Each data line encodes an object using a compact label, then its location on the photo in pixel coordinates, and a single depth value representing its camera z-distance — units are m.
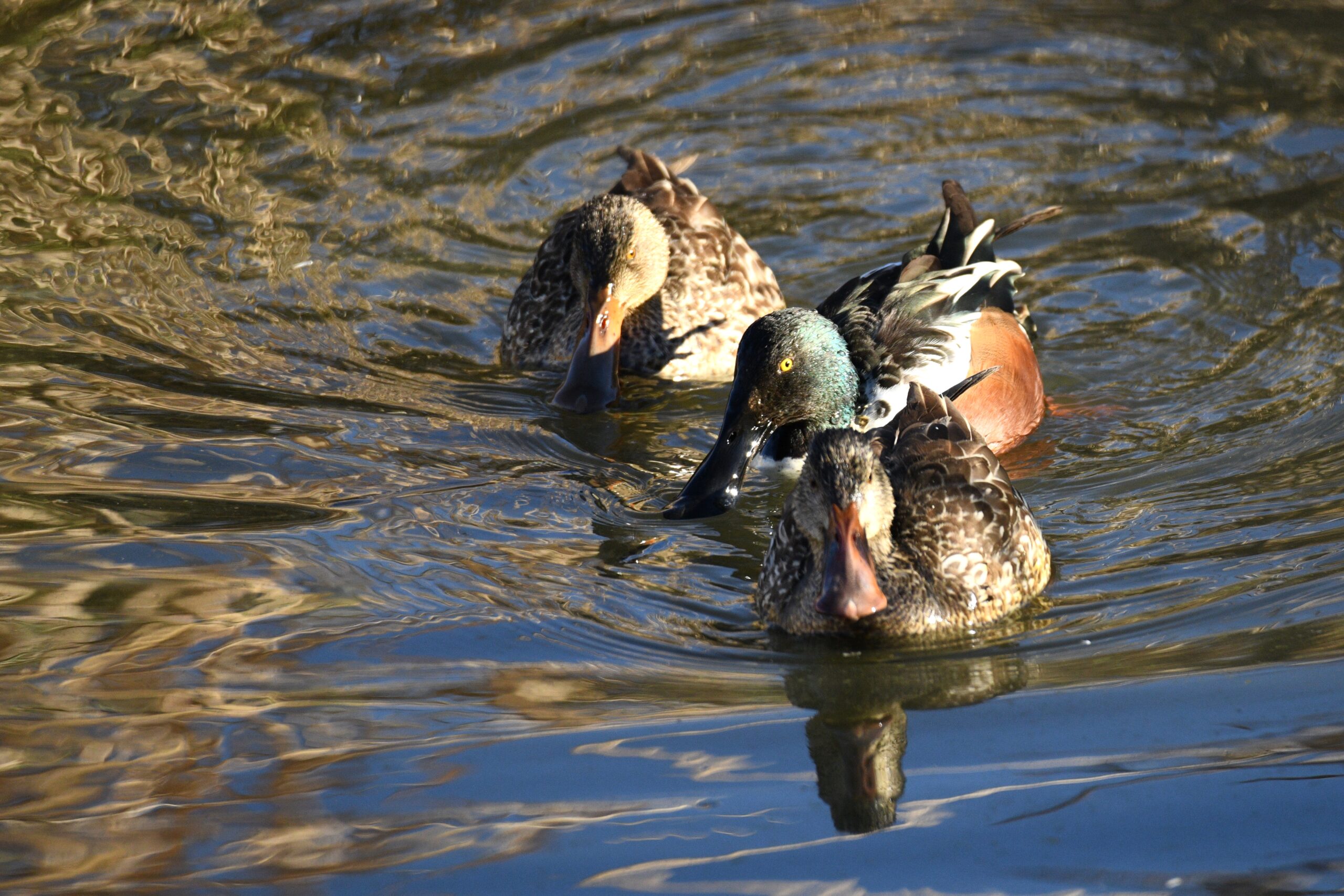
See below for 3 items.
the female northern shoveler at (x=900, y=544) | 10.60
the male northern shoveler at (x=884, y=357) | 13.89
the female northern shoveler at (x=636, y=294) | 16.69
